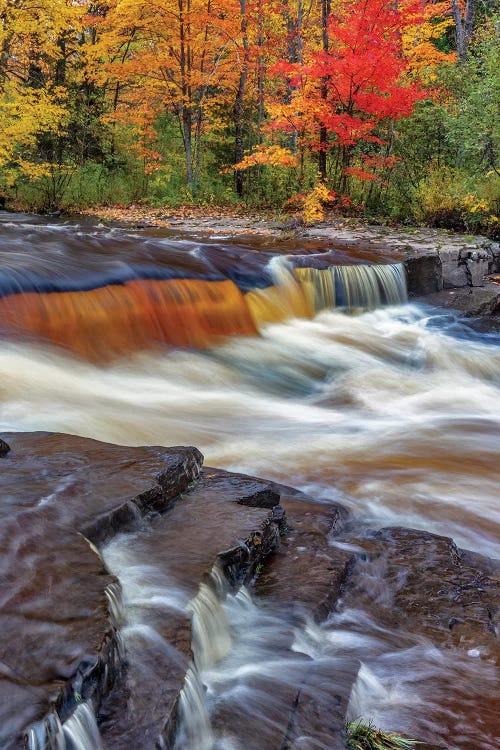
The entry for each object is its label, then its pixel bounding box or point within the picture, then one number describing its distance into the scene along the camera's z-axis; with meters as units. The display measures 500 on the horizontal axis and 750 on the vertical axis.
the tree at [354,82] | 13.73
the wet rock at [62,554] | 1.86
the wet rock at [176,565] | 1.96
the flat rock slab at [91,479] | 2.81
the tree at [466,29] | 18.53
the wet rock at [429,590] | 2.89
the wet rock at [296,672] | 2.18
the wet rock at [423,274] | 10.59
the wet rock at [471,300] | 10.07
